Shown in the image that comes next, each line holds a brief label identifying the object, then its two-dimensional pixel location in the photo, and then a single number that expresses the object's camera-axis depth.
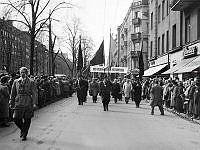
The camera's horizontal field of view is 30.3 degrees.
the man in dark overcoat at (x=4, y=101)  10.90
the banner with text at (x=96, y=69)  40.19
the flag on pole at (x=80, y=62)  31.48
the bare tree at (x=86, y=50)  71.32
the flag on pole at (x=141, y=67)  32.28
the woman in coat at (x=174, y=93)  18.30
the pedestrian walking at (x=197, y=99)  14.59
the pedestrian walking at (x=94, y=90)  25.00
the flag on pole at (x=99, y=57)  30.00
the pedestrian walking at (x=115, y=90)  25.91
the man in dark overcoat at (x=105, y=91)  18.33
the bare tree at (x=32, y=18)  27.04
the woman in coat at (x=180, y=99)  17.91
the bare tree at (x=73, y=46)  65.00
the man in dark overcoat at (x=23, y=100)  8.55
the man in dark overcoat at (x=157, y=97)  16.95
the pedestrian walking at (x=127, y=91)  25.50
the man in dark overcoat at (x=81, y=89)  21.78
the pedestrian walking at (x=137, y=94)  21.72
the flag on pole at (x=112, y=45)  40.94
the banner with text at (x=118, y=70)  44.70
